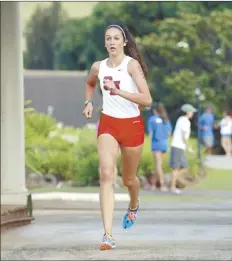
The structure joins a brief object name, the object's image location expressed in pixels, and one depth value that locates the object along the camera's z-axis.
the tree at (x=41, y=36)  102.99
